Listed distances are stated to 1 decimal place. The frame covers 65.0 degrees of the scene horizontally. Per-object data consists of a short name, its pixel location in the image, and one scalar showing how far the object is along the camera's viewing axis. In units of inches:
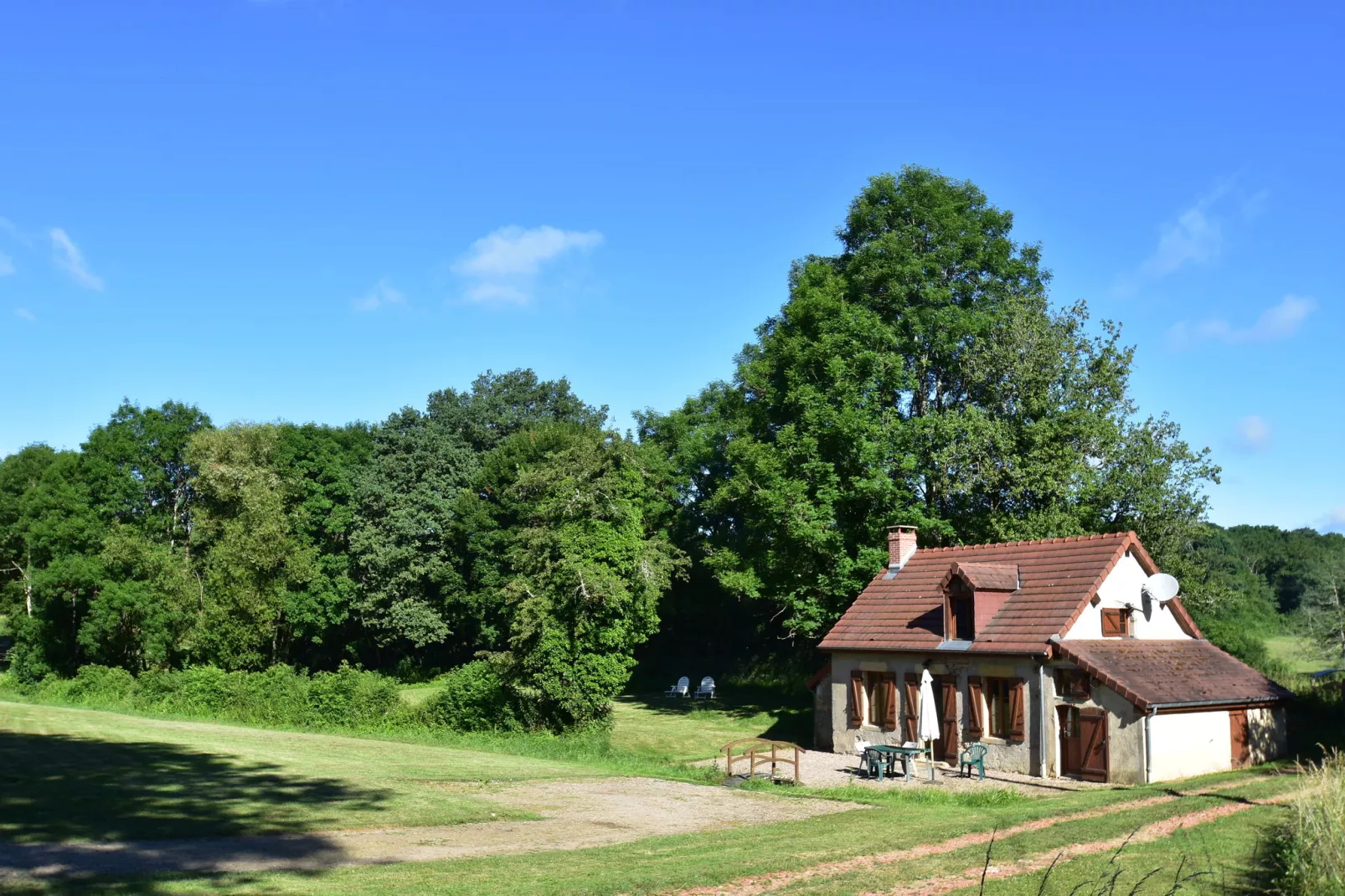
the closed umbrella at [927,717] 1036.5
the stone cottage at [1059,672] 975.0
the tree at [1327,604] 2393.0
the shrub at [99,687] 1617.9
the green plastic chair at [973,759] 995.9
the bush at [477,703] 1325.0
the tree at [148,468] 2150.6
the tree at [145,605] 1919.3
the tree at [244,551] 1914.4
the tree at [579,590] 1280.8
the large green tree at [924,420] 1422.2
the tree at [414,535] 2012.8
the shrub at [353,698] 1358.3
